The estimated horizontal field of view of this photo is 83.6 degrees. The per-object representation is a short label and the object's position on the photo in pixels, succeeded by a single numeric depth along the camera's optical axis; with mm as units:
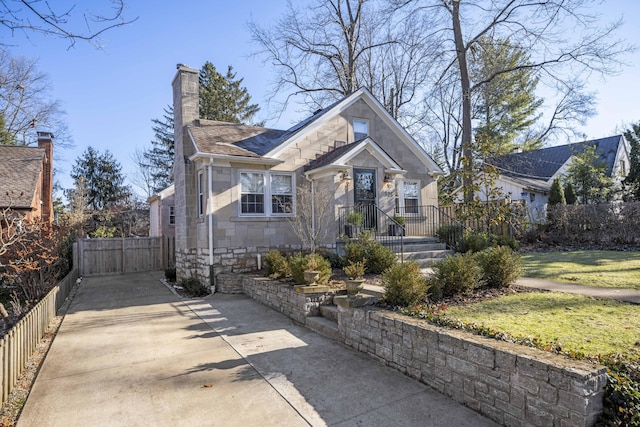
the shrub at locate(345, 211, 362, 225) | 10406
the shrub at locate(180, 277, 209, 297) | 10453
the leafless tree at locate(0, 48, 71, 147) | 18266
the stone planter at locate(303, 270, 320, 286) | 7279
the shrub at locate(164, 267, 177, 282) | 13508
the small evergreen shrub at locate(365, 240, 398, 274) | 8742
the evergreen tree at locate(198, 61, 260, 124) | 31406
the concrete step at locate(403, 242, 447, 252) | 10852
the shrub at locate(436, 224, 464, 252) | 10851
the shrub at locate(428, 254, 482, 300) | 5977
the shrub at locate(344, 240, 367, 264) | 8984
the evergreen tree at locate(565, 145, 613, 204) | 19875
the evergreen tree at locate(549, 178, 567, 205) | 17506
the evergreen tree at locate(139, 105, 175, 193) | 34594
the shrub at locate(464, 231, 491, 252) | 10156
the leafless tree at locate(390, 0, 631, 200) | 15266
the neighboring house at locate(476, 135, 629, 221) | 23156
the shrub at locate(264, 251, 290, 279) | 9074
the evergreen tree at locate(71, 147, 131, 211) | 31641
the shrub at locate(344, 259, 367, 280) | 6898
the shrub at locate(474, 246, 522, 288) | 6605
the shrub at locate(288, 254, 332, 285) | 7742
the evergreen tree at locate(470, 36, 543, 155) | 19922
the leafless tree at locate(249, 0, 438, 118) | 22312
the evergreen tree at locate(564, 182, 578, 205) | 18609
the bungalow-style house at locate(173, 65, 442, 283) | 10820
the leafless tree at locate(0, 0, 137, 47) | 3344
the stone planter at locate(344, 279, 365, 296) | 6130
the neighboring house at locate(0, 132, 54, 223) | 13812
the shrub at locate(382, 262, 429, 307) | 5500
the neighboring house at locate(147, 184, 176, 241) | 20562
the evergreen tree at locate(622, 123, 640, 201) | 20016
